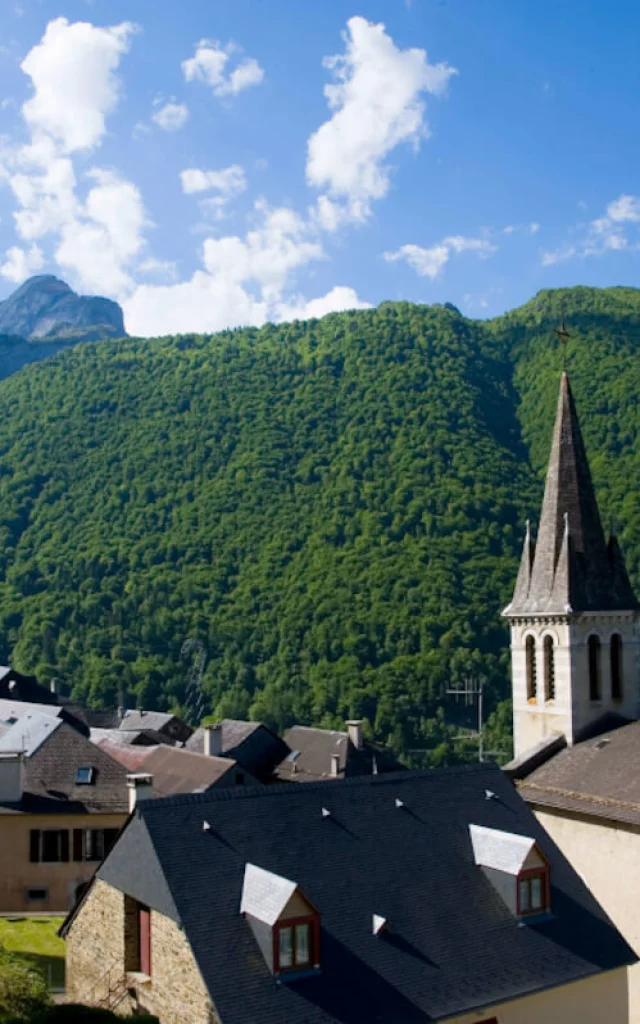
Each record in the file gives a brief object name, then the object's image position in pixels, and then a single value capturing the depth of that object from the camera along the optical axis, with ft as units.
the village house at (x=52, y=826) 105.60
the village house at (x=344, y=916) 54.44
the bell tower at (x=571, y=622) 101.24
